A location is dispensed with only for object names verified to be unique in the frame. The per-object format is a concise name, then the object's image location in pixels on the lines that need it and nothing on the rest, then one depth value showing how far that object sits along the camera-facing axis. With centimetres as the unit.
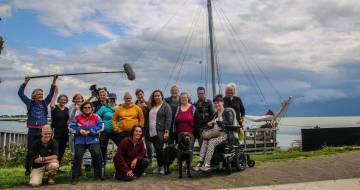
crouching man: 838
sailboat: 1886
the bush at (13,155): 1255
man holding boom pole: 899
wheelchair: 899
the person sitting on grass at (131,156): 870
